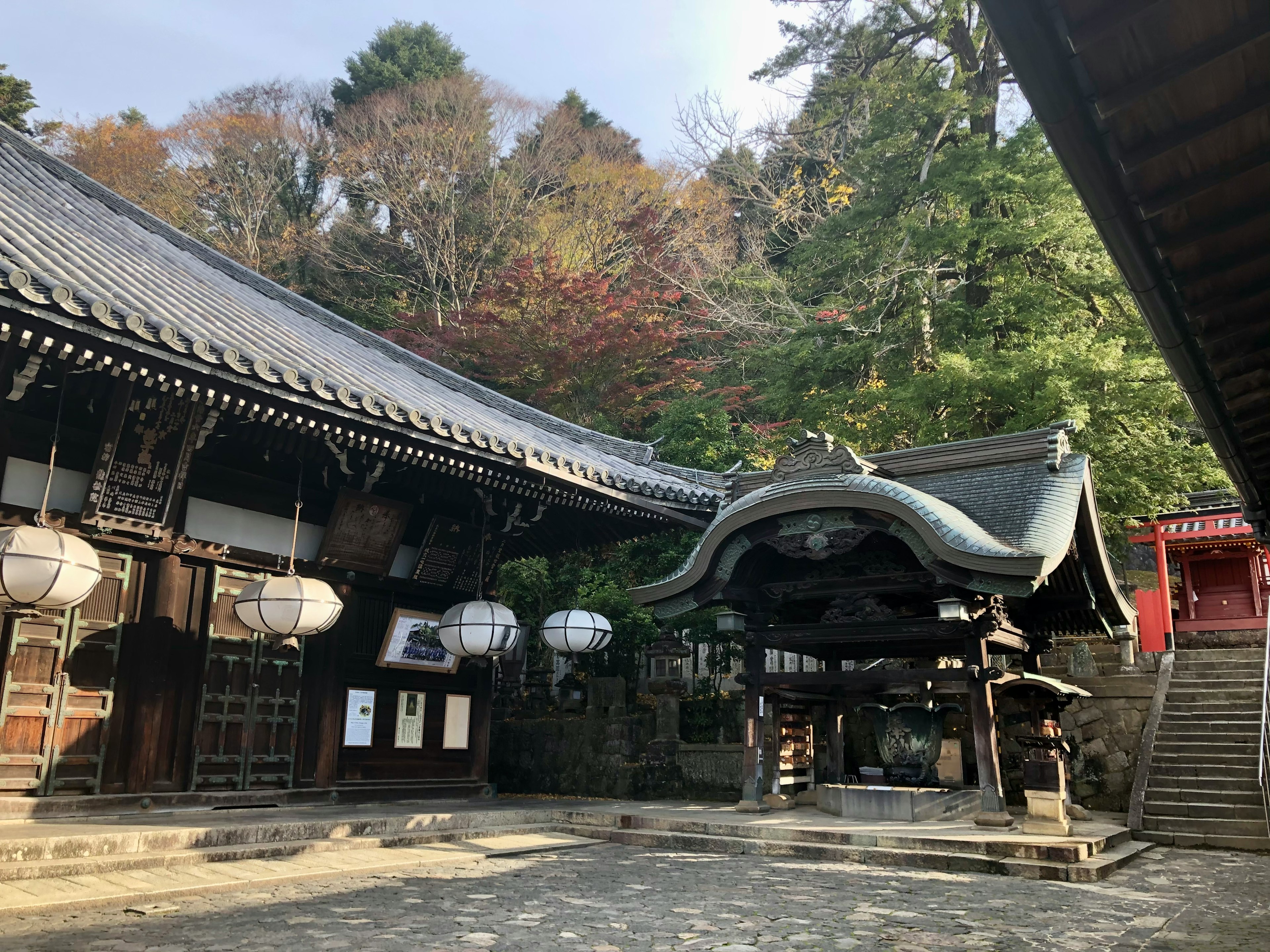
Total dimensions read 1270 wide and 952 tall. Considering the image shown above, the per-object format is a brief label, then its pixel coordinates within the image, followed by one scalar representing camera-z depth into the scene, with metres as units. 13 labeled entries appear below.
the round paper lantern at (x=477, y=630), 11.27
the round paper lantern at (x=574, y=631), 12.18
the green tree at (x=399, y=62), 37.38
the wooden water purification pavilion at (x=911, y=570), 9.46
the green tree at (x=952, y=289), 15.66
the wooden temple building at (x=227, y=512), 8.26
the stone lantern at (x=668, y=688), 14.18
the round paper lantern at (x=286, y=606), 9.41
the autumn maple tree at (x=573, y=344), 24.84
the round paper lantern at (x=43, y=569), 7.48
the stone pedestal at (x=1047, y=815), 9.09
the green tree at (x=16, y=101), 29.28
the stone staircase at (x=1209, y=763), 11.01
